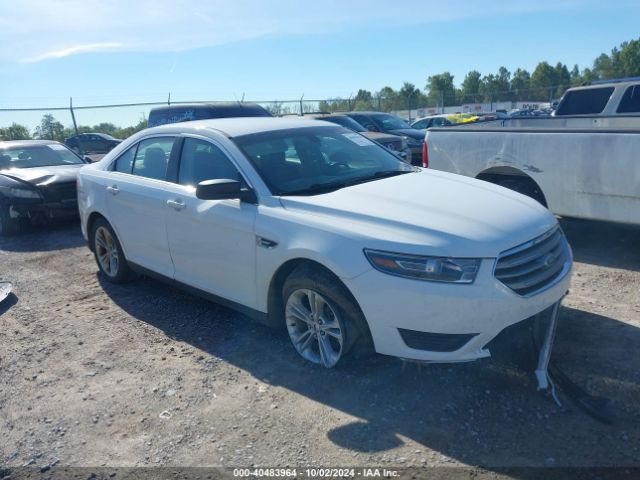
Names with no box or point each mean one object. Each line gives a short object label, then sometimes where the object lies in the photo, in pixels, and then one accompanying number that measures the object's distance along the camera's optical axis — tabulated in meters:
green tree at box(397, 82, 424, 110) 31.96
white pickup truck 5.59
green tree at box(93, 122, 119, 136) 30.01
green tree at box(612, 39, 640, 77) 68.38
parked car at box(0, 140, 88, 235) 8.52
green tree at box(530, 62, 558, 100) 89.69
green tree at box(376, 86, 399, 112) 30.75
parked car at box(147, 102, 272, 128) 11.02
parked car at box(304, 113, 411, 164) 13.06
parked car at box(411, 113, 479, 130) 23.12
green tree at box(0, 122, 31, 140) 17.93
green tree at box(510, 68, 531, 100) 94.30
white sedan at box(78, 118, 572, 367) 3.23
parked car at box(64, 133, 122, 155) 25.05
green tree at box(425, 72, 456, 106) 96.00
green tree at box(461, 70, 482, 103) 99.38
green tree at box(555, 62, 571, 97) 90.04
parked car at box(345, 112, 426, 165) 15.53
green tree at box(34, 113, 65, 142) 18.33
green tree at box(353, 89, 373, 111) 27.67
